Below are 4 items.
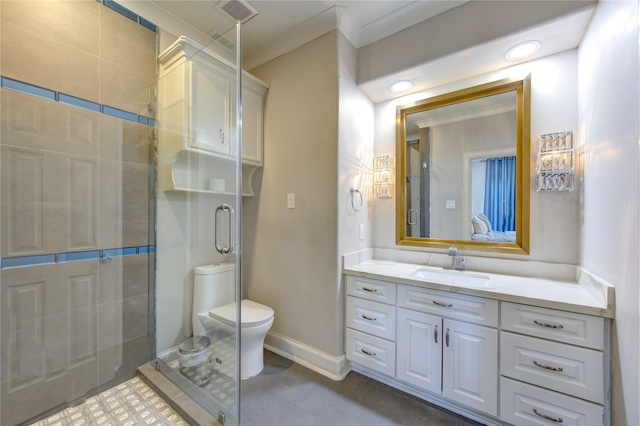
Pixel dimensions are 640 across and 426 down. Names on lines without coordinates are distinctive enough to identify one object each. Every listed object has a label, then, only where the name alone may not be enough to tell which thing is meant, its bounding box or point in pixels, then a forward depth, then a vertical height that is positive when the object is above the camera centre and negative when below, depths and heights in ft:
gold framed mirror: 5.86 +1.13
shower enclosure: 4.27 +0.22
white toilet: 5.90 -2.57
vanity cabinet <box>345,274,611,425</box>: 3.84 -2.60
